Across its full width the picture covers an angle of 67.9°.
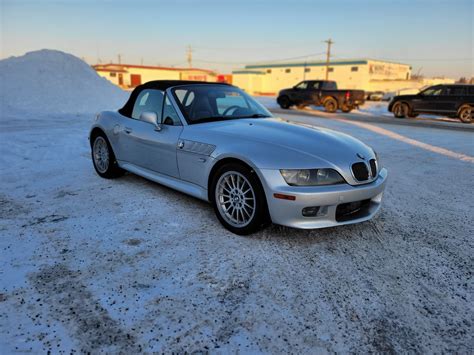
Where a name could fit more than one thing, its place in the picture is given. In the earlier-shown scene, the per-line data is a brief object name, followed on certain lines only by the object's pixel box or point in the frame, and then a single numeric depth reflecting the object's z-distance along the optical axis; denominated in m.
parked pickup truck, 19.44
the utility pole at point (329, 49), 52.74
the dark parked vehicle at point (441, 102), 15.16
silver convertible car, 3.09
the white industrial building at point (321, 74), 60.06
